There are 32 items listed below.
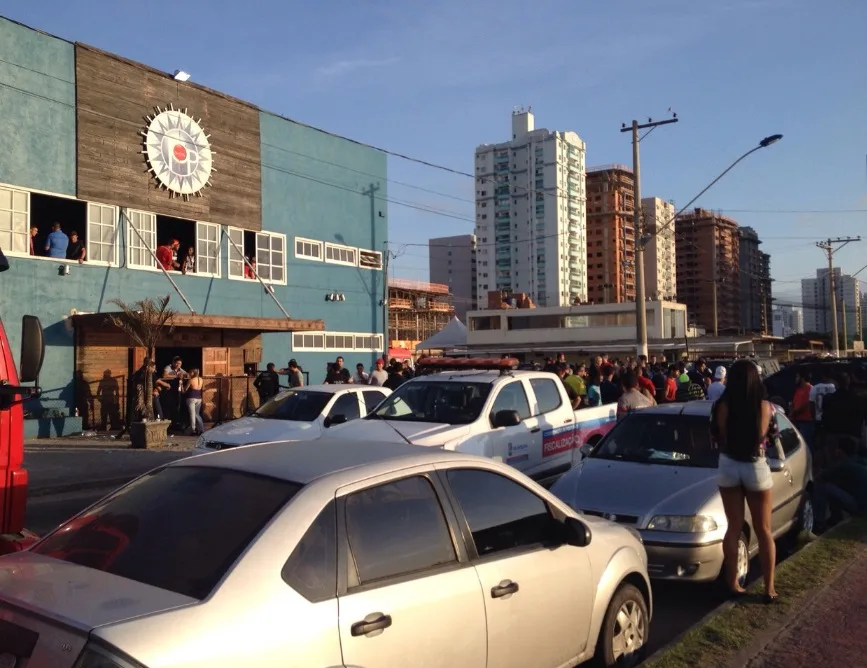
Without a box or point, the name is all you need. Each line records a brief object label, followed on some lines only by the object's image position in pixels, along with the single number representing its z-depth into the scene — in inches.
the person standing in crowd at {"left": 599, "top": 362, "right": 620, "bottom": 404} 616.7
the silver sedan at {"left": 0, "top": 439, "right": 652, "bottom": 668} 111.3
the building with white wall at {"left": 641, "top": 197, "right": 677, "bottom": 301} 5836.6
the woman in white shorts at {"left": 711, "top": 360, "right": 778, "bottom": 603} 241.9
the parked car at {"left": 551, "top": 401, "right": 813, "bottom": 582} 256.1
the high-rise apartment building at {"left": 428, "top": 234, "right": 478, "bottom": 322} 6451.8
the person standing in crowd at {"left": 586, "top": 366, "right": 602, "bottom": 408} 562.3
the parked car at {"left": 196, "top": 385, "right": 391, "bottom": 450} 449.7
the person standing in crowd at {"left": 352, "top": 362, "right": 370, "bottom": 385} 746.6
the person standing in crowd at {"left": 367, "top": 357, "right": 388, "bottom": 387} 695.1
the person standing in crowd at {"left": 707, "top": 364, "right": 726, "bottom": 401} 568.6
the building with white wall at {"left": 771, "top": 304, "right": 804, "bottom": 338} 7401.6
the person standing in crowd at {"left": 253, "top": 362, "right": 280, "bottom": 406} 748.0
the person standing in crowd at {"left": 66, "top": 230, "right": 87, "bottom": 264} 836.6
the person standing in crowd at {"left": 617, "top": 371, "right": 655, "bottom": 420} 434.3
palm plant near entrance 713.6
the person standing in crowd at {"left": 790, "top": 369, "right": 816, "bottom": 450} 475.2
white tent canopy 1785.2
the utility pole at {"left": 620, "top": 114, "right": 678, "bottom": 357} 978.7
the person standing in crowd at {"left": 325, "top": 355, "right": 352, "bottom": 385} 717.9
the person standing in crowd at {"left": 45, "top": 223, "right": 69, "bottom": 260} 816.9
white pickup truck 362.9
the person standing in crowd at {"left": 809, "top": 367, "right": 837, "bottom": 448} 466.9
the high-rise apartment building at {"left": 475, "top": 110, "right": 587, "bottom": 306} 5423.2
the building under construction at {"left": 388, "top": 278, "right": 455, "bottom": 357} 3786.9
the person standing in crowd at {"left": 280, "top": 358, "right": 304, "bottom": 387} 741.9
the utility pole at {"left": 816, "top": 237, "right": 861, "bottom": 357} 2341.3
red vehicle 213.3
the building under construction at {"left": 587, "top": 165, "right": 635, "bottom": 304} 5748.0
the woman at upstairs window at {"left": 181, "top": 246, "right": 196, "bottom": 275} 954.1
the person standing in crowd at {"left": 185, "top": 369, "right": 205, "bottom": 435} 762.8
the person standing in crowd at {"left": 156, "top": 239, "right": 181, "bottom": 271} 924.0
